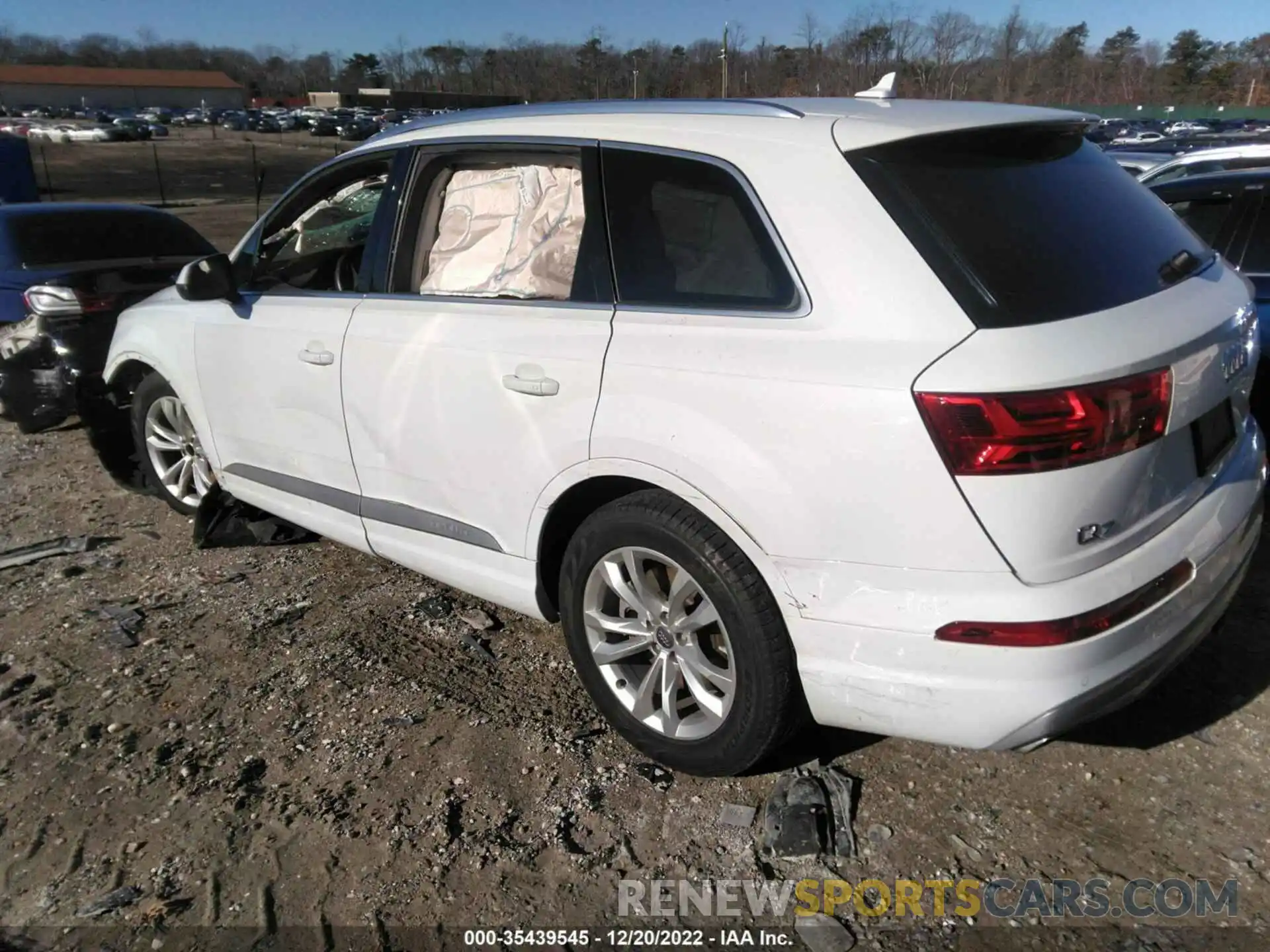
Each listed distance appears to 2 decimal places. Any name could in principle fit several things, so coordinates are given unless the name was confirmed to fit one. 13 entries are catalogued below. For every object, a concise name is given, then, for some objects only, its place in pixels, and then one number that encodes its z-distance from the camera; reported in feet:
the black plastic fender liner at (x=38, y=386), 18.80
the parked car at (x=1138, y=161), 36.91
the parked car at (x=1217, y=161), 27.91
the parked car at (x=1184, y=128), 119.55
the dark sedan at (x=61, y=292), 18.83
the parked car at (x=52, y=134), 182.41
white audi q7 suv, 6.89
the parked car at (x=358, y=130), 209.48
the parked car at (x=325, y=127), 229.25
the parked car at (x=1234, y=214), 15.17
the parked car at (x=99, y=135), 191.42
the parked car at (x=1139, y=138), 96.22
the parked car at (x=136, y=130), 200.44
